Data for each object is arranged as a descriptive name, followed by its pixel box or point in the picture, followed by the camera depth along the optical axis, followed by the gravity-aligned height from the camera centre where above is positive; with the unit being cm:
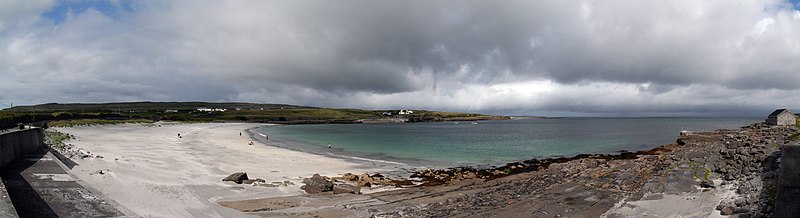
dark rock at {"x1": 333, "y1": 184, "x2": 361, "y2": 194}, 1665 -318
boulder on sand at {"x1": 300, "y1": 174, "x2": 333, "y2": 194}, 1677 -307
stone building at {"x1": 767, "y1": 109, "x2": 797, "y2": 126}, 5706 -95
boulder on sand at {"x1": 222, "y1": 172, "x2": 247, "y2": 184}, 1797 -294
